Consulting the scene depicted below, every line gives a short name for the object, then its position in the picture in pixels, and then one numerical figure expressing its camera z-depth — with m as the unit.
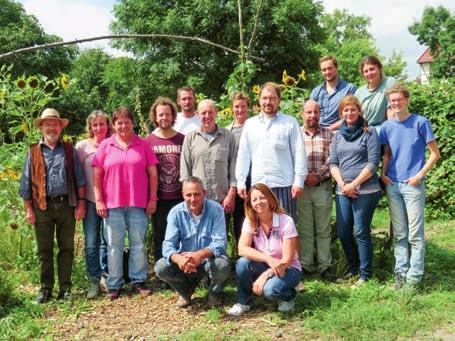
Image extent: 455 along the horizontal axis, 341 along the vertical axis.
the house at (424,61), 49.91
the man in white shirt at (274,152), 4.51
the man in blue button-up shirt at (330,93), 4.99
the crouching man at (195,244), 4.18
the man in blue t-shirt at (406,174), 4.36
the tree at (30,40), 23.80
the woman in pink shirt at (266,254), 4.00
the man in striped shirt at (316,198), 4.83
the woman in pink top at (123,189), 4.53
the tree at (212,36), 19.62
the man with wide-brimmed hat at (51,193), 4.43
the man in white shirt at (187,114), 4.98
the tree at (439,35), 33.22
